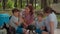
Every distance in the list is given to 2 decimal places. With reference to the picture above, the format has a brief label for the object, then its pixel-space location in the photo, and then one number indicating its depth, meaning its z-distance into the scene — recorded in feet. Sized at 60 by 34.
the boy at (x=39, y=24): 18.21
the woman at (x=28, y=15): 19.06
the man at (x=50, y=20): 17.08
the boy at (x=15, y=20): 18.94
